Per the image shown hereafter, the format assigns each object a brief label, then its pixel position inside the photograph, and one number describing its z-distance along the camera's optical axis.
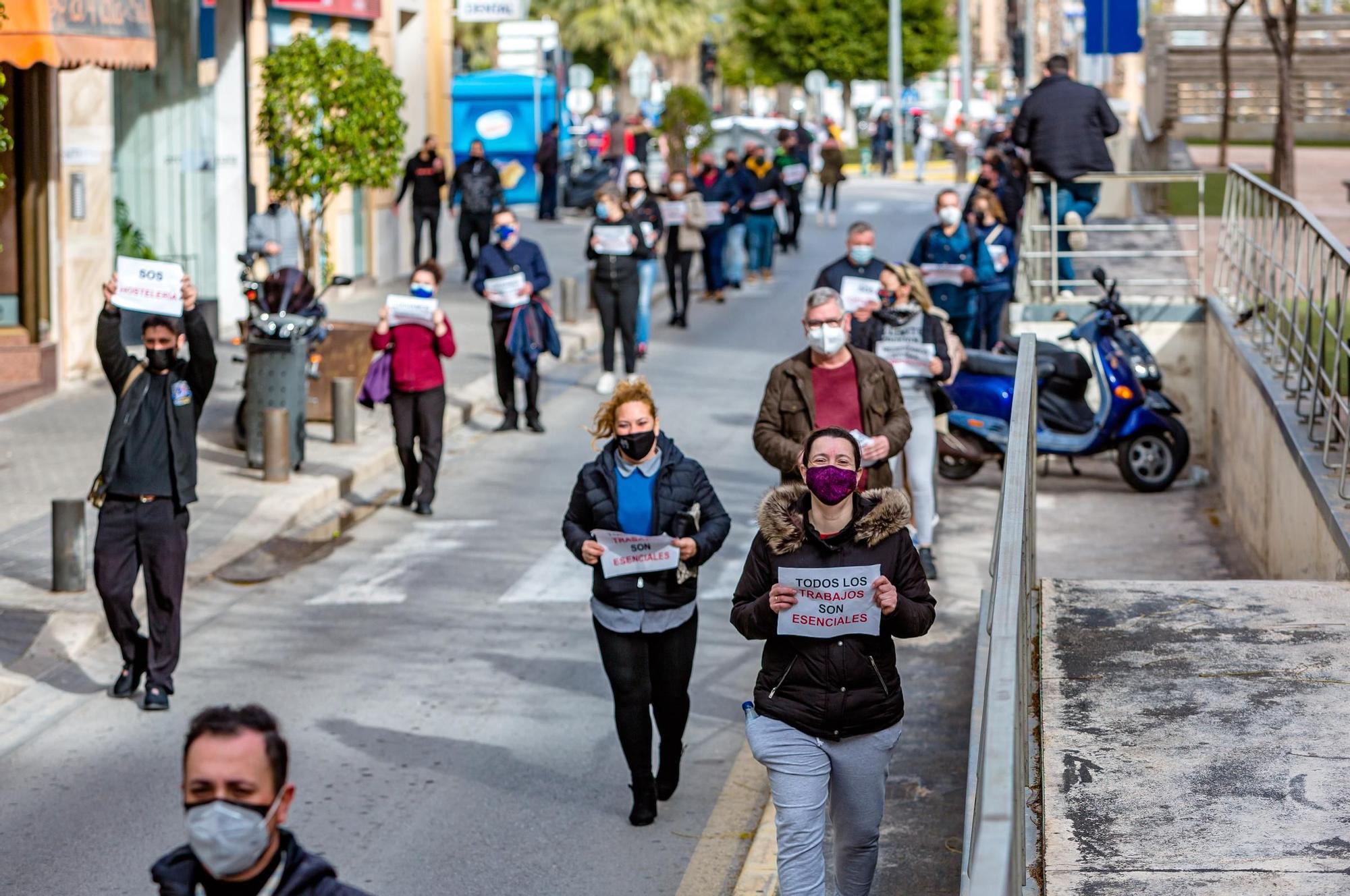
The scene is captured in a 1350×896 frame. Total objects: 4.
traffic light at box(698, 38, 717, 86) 58.41
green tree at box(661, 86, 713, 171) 39.97
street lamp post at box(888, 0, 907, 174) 59.03
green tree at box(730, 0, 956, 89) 79.69
